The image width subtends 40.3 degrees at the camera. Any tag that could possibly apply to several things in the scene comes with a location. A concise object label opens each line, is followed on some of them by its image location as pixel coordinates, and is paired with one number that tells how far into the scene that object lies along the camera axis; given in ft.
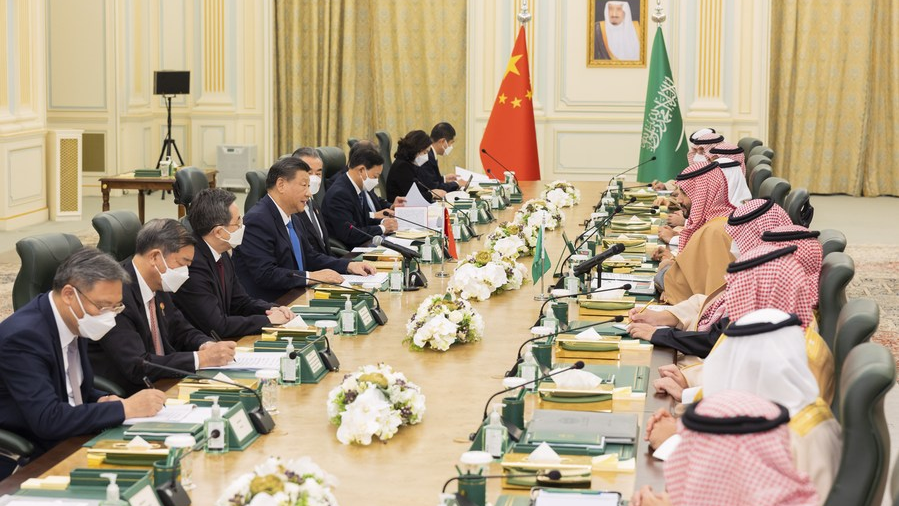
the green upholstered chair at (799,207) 19.77
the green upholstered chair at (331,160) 28.91
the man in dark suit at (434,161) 31.55
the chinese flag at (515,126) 36.09
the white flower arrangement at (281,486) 8.33
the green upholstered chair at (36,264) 13.96
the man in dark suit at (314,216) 21.74
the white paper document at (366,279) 18.61
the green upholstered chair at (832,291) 14.17
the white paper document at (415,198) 25.17
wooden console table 34.35
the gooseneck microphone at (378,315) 15.83
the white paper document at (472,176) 32.48
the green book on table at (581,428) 10.61
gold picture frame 43.73
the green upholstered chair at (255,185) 23.22
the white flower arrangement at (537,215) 22.50
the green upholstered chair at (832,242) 15.97
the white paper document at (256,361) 13.42
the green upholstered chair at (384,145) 34.76
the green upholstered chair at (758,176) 25.03
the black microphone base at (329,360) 13.35
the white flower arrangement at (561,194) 28.09
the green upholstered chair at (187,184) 22.00
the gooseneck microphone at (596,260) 16.17
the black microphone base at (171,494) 9.10
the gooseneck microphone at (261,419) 11.09
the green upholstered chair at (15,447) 11.48
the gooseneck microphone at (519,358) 13.05
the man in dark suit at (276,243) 18.54
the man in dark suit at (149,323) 13.20
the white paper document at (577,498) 9.23
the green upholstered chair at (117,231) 16.06
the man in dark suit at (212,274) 15.40
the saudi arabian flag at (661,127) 35.37
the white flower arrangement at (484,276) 17.42
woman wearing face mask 30.22
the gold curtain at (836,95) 45.19
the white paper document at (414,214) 23.94
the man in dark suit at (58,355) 11.11
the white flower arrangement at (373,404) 10.77
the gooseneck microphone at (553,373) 11.01
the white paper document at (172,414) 11.32
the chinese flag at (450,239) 20.33
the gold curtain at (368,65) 46.06
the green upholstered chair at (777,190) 21.42
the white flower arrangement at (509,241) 19.47
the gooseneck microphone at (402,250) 17.92
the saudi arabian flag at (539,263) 17.16
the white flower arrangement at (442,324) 14.15
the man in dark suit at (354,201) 24.64
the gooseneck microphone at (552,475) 9.55
